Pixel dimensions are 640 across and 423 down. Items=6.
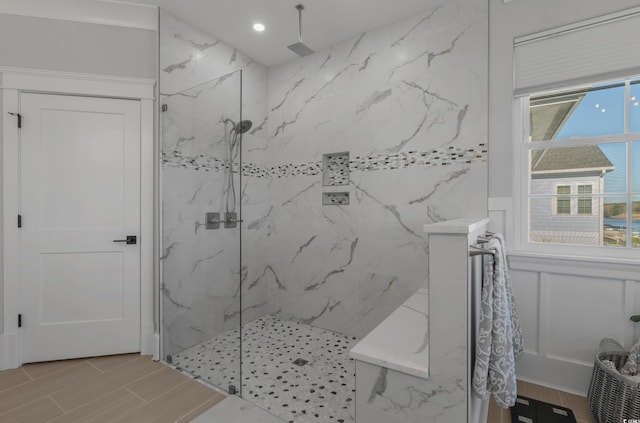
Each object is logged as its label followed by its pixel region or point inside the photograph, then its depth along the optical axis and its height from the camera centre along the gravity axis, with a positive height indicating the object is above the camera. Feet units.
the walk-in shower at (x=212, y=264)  6.38 -1.33
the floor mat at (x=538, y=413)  5.48 -3.86
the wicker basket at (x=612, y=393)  4.75 -3.11
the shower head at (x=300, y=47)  7.41 +4.02
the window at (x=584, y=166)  6.02 +0.93
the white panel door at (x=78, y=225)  7.32 -0.47
